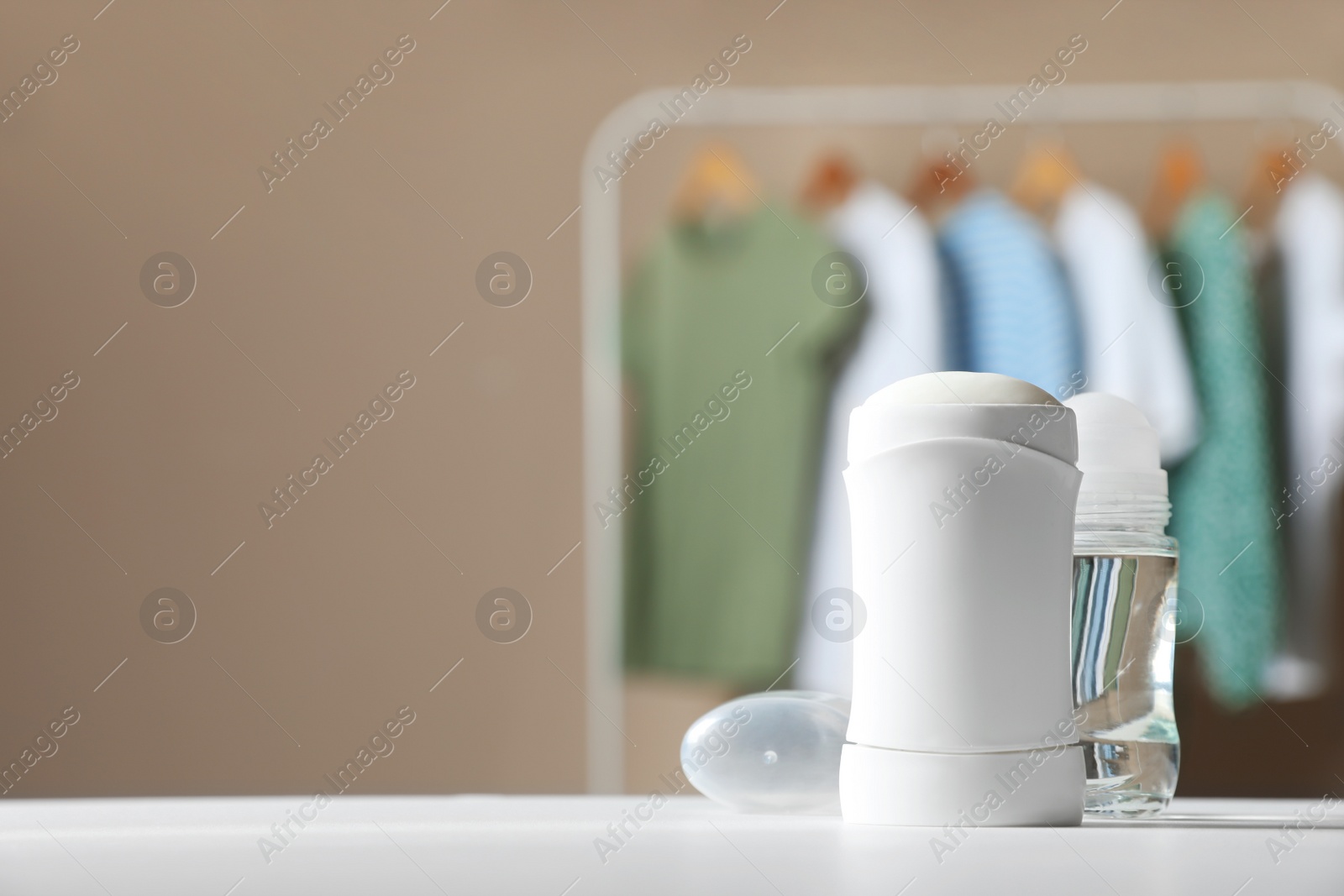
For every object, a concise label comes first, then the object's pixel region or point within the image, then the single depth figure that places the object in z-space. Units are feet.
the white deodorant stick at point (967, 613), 3.21
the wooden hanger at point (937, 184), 9.10
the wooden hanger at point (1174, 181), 8.94
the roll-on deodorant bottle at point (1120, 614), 3.37
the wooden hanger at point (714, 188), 8.95
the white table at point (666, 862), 2.96
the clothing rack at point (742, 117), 9.23
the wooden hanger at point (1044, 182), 9.00
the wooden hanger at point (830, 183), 9.01
